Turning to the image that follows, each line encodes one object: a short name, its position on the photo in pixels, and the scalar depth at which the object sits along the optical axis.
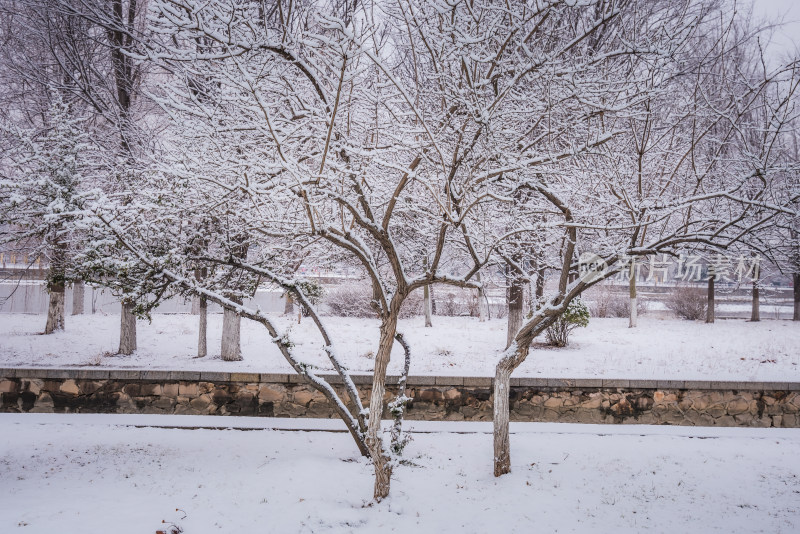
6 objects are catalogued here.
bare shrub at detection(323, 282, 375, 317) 19.70
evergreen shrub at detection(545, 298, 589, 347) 12.62
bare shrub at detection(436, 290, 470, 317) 21.33
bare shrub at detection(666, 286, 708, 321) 20.89
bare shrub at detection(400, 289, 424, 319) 19.58
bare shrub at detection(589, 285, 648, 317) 21.45
